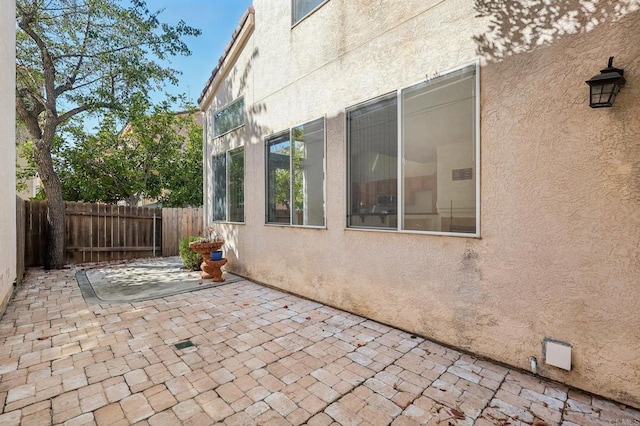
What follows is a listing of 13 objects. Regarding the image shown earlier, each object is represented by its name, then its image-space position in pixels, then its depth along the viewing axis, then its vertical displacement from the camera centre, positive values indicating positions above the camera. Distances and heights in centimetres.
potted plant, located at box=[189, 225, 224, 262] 656 -83
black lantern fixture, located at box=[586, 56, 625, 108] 226 +95
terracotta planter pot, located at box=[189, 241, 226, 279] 655 -91
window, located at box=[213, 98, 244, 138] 687 +227
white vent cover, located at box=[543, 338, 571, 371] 257 -129
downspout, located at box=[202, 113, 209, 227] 846 +135
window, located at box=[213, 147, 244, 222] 694 +58
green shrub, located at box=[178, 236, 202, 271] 767 -127
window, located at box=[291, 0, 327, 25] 491 +345
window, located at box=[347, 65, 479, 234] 320 +62
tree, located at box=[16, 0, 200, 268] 794 +431
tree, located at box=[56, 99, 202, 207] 1190 +200
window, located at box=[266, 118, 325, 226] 492 +60
